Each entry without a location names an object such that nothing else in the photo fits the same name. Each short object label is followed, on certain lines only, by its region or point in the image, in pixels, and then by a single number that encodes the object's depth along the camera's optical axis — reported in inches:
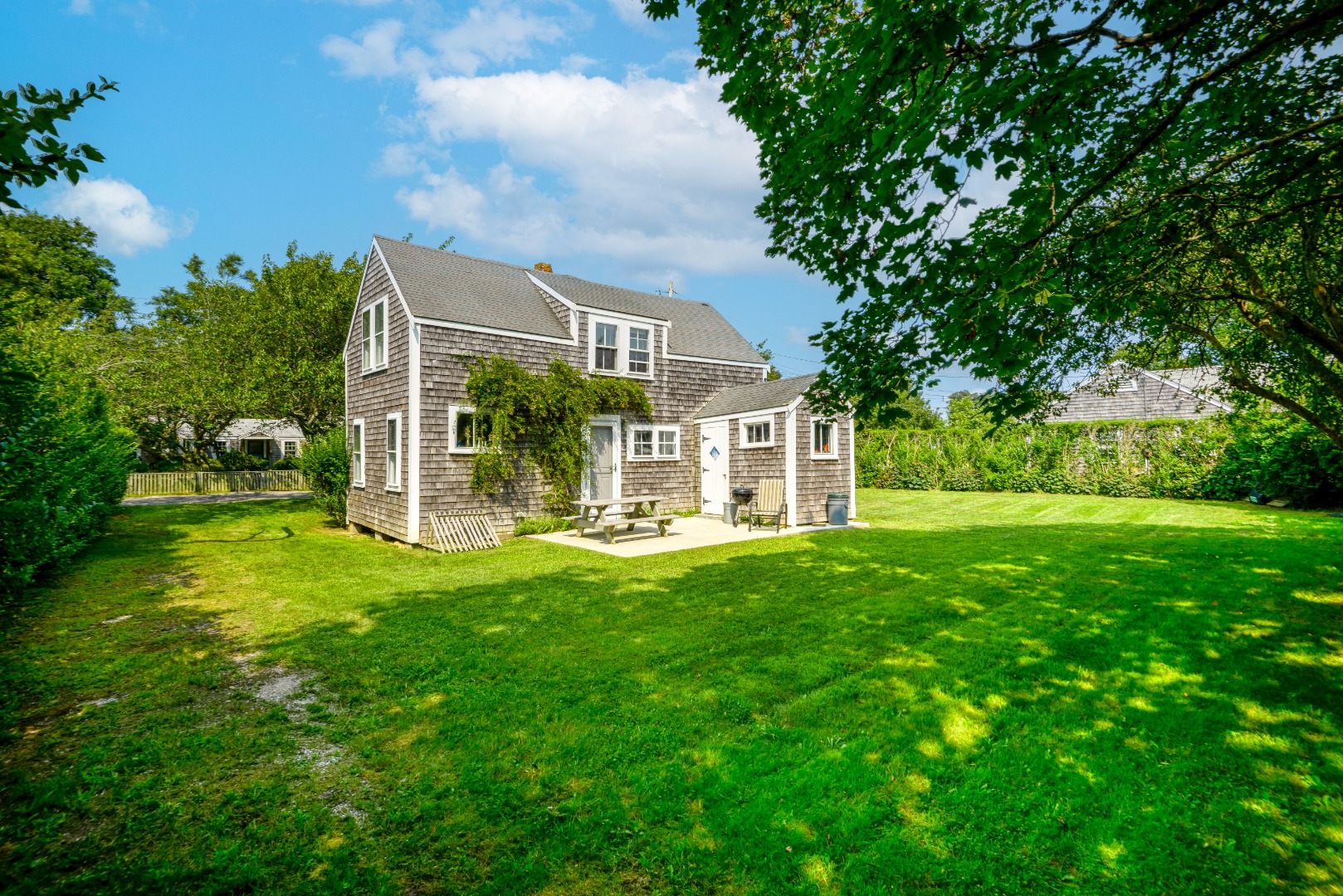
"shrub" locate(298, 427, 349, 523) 619.8
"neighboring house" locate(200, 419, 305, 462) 1464.0
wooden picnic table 481.1
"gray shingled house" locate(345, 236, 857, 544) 478.6
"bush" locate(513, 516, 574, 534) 515.2
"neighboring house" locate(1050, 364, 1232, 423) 1001.5
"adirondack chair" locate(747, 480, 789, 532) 539.2
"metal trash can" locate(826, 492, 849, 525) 555.2
